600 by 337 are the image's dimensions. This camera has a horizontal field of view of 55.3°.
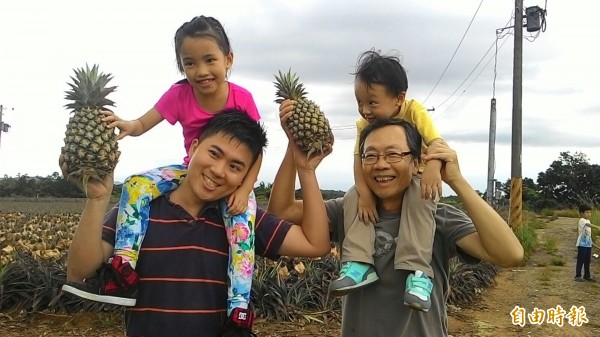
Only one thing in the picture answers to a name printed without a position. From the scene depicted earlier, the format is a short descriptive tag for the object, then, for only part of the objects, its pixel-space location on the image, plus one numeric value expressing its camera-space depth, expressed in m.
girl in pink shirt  2.41
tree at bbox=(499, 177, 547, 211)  34.69
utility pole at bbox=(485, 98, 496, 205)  21.97
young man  2.41
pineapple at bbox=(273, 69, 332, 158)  2.74
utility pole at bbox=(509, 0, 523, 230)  16.70
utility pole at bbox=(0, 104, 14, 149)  36.66
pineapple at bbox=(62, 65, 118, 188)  2.23
